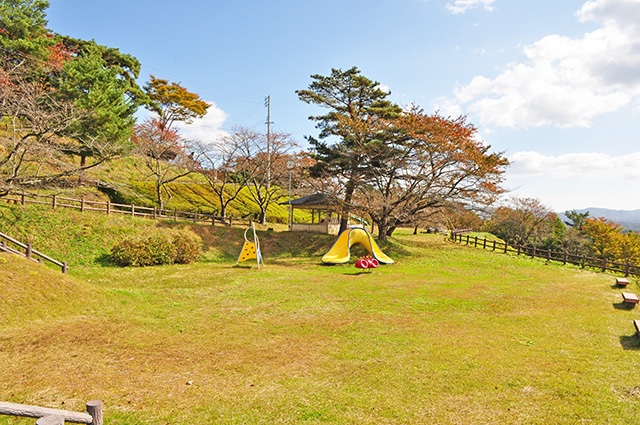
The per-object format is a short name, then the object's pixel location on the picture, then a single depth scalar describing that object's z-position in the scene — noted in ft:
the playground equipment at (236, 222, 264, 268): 66.03
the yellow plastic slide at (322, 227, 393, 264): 72.43
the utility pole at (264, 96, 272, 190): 96.51
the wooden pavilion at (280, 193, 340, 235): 97.45
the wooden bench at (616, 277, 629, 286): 48.62
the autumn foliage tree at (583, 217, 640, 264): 121.39
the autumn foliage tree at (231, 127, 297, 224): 97.40
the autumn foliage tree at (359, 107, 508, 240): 81.54
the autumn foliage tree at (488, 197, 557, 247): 133.49
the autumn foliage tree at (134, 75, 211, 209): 104.63
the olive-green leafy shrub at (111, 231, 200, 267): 59.77
